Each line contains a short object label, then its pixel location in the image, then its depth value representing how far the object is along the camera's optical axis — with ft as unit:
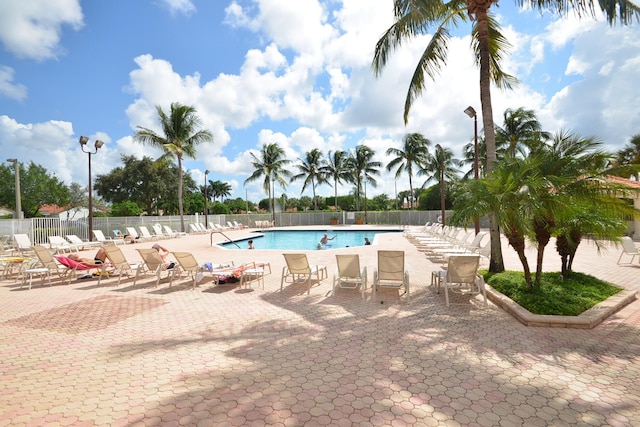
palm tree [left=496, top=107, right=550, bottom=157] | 89.35
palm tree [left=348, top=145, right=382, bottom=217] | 124.77
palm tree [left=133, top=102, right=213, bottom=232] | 83.35
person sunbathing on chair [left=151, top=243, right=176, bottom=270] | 27.61
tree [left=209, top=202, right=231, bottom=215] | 187.01
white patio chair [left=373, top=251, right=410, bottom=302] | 21.74
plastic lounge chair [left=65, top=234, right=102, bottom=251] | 50.97
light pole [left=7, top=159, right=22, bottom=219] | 57.91
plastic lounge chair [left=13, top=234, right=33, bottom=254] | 43.86
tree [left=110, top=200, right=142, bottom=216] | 107.43
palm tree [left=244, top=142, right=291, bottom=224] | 118.83
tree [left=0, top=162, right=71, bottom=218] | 119.96
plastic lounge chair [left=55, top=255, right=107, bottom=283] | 28.91
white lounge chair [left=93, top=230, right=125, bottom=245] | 59.16
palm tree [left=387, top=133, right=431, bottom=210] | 113.50
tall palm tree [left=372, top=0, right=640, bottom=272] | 23.32
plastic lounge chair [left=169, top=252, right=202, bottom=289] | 25.97
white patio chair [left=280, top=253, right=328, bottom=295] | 24.18
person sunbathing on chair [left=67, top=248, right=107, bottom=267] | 30.08
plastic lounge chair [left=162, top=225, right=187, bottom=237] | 76.76
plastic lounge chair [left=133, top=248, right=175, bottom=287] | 27.81
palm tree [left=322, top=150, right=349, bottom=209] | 128.77
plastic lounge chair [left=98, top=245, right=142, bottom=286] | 27.45
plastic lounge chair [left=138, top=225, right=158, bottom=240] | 69.76
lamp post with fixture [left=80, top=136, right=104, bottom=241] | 49.39
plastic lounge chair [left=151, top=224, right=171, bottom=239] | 73.61
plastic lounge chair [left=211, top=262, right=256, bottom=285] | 25.73
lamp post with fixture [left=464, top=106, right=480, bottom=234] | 38.37
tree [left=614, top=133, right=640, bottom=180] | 85.53
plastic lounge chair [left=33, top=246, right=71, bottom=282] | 27.96
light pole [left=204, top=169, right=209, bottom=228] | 97.12
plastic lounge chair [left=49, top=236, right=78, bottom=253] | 46.54
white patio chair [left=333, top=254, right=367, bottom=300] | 22.34
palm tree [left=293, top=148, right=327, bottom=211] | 129.80
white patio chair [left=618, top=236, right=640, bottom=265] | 30.99
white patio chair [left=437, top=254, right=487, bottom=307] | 19.76
